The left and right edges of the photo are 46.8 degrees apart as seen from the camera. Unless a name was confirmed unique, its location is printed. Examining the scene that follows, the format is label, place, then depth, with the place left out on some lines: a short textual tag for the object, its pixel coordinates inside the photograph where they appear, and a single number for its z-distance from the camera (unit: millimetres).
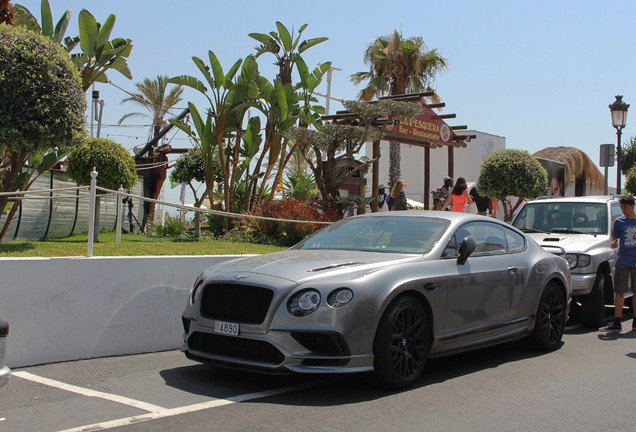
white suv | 9930
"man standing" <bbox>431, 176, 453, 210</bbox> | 15445
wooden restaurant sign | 17203
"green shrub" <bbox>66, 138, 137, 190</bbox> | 13047
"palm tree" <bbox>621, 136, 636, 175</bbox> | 47031
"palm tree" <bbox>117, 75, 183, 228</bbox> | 49562
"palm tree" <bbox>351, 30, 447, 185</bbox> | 31609
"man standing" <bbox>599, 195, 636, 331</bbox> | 9734
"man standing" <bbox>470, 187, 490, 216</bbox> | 18297
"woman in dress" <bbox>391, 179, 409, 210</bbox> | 13875
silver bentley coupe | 5863
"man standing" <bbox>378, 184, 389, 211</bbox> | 17938
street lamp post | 17922
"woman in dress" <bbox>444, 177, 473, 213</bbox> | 13945
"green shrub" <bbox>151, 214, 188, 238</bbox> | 15102
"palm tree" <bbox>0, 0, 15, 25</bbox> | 11438
